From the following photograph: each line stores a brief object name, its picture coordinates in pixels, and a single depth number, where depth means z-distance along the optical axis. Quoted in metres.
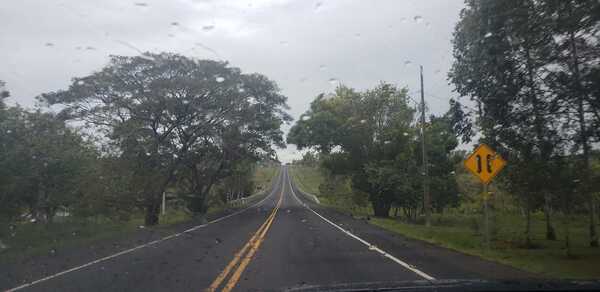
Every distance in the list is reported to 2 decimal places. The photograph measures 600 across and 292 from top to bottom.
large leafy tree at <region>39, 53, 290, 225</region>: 26.44
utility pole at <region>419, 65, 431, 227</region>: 25.05
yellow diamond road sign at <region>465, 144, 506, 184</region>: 13.13
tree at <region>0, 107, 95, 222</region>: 16.56
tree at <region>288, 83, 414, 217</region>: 34.78
